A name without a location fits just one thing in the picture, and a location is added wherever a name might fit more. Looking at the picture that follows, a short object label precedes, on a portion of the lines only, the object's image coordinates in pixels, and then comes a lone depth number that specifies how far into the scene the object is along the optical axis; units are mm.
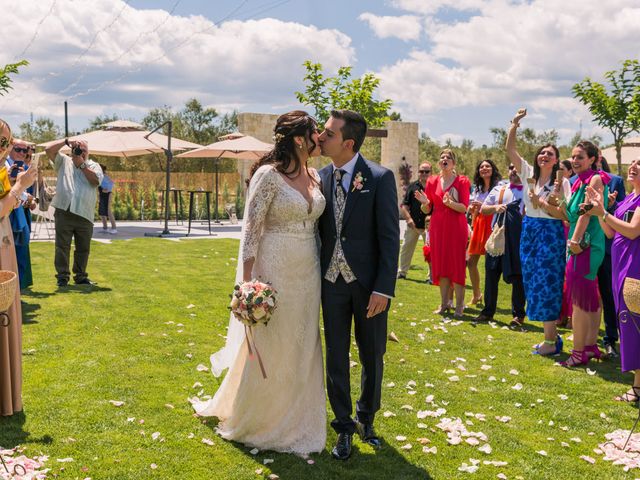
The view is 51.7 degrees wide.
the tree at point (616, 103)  17516
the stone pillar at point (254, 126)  29781
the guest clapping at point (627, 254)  5645
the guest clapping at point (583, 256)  6781
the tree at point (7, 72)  16922
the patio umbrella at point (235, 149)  22656
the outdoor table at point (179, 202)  25922
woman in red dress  8822
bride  4492
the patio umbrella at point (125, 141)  20562
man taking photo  10328
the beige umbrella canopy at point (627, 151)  21969
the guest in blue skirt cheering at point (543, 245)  7289
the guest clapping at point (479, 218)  10023
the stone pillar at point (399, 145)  33469
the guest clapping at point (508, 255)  8938
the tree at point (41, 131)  44250
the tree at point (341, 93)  12070
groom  4496
